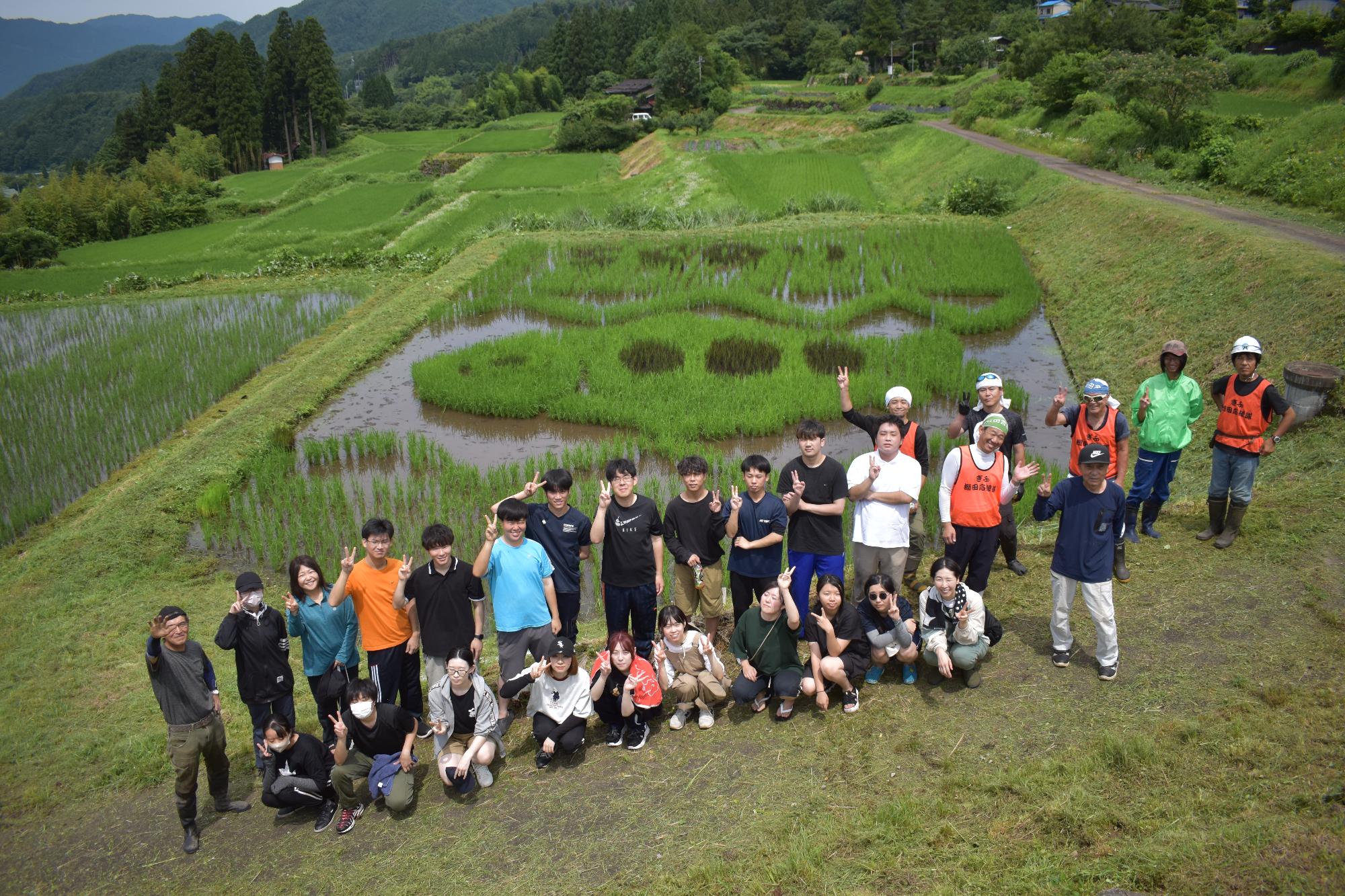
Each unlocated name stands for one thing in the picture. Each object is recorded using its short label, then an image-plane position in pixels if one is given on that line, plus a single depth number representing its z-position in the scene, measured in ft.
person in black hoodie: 14.99
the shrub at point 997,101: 109.81
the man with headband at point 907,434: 18.65
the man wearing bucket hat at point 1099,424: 18.17
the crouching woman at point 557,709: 15.23
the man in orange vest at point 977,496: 16.84
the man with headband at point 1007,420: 18.45
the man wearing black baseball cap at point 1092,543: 15.12
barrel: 23.02
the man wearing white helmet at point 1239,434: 18.51
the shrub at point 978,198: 71.10
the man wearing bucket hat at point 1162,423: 19.42
